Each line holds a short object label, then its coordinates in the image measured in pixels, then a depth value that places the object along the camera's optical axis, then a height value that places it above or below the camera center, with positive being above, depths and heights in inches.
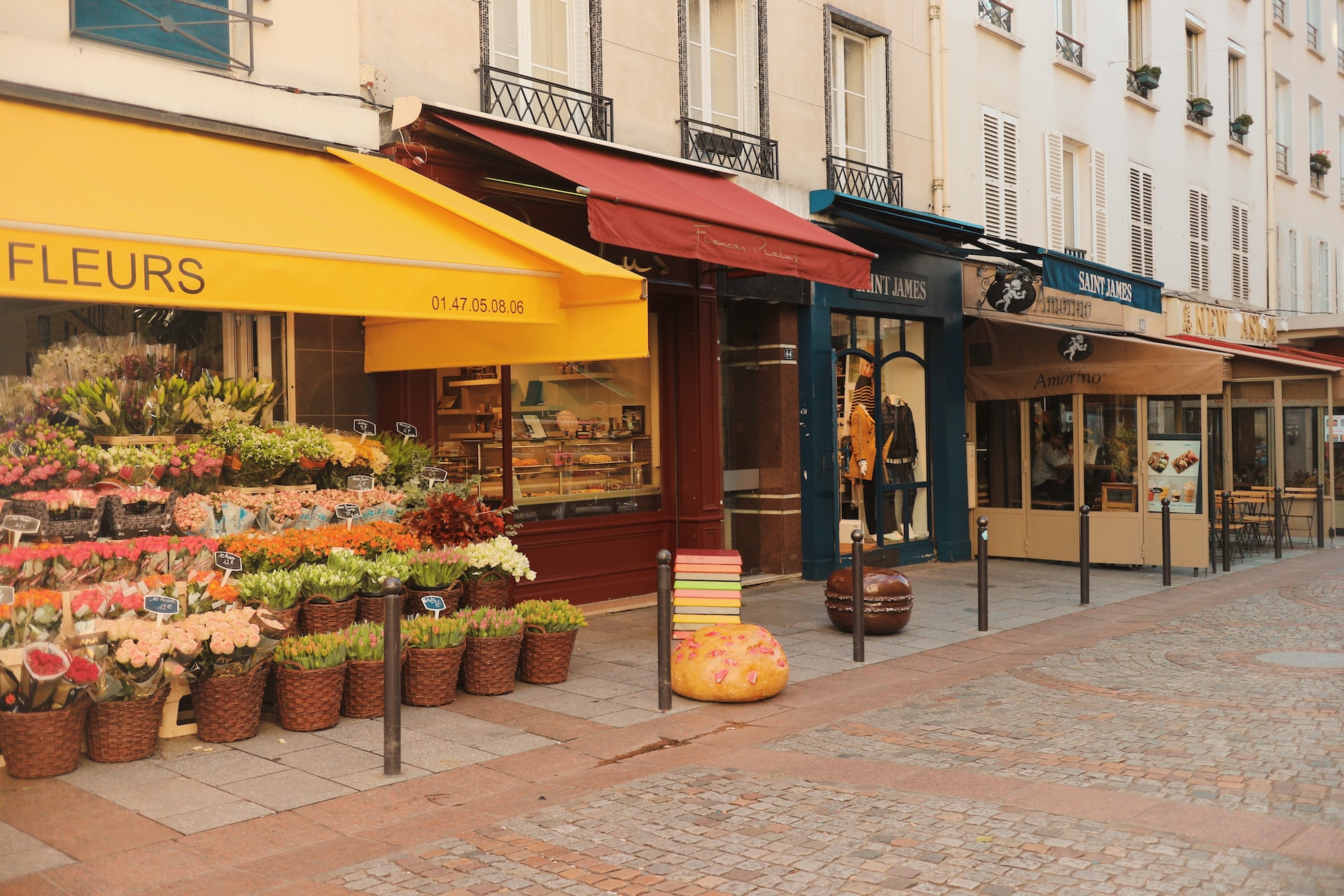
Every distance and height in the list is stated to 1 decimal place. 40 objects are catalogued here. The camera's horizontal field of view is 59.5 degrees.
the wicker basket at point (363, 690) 261.9 -52.5
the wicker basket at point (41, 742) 213.3 -51.0
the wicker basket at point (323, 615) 275.7 -37.0
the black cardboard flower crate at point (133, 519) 265.0 -13.2
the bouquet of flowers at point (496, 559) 314.5 -28.2
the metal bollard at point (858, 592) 336.8 -41.9
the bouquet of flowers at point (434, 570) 298.2 -29.1
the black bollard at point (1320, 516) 697.0 -45.0
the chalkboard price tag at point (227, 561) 261.0 -22.5
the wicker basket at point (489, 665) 287.1 -51.6
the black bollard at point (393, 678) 222.1 -42.0
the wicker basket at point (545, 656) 301.7 -52.2
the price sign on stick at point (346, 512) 309.9 -14.3
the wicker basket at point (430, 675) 273.6 -51.5
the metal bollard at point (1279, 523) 637.3 -45.7
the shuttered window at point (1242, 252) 890.1 +144.8
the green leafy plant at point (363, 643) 260.7 -41.5
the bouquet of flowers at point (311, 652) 250.2 -41.6
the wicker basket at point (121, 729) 224.7 -51.5
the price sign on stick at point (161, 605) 233.5 -28.7
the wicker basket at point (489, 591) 318.7 -37.3
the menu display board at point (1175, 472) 538.9 -13.5
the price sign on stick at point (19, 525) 245.0 -13.0
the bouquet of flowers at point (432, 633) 273.6 -41.4
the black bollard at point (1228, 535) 581.0 -46.3
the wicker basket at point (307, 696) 250.5 -51.1
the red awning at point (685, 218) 330.0 +69.5
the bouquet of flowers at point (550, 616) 301.3 -41.8
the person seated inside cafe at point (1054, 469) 572.7 -11.9
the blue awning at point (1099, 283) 530.6 +77.7
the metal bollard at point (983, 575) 380.5 -42.1
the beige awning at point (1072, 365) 526.6 +37.5
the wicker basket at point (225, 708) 241.0 -51.1
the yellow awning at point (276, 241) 227.6 +48.2
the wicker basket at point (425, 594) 302.0 -37.1
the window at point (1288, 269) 966.4 +141.3
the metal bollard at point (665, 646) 275.4 -46.1
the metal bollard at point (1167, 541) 485.1 -41.1
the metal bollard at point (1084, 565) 445.1 -46.1
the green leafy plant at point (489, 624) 286.7 -41.3
